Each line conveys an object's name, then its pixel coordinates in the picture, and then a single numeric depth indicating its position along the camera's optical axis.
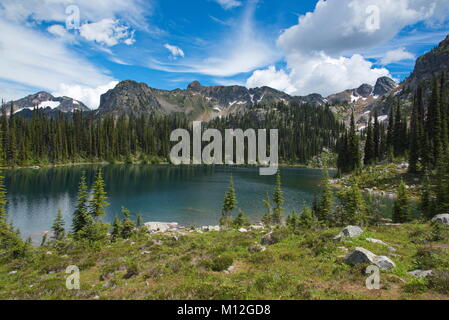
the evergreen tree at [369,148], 99.27
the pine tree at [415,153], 63.94
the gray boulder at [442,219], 21.67
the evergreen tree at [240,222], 34.35
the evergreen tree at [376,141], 98.76
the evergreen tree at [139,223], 34.73
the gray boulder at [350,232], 17.57
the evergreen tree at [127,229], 28.26
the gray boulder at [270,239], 19.20
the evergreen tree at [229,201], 39.32
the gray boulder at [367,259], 11.95
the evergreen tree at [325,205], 34.88
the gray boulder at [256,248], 16.98
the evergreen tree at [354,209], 30.93
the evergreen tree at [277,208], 37.69
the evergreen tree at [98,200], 29.67
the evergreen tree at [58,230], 28.70
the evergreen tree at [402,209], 34.06
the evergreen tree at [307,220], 26.02
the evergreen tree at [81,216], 27.64
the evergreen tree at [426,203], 35.84
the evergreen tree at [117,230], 28.23
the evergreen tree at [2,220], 27.72
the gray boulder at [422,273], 10.64
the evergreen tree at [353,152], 96.69
